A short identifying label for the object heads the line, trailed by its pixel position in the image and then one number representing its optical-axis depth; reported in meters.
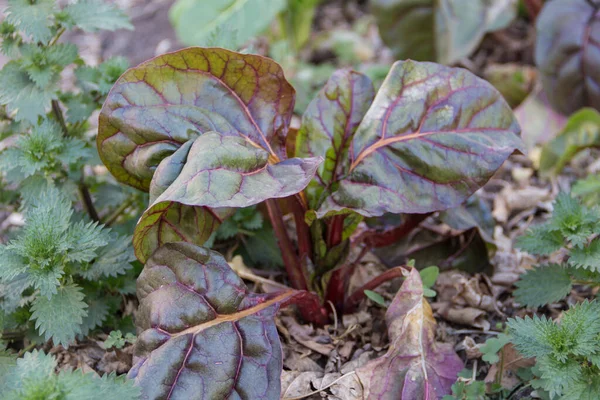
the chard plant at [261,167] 0.95
